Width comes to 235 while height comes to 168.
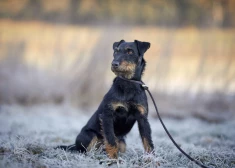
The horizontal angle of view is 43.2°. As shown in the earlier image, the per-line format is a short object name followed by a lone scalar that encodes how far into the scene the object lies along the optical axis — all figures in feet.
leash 17.71
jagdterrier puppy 17.06
